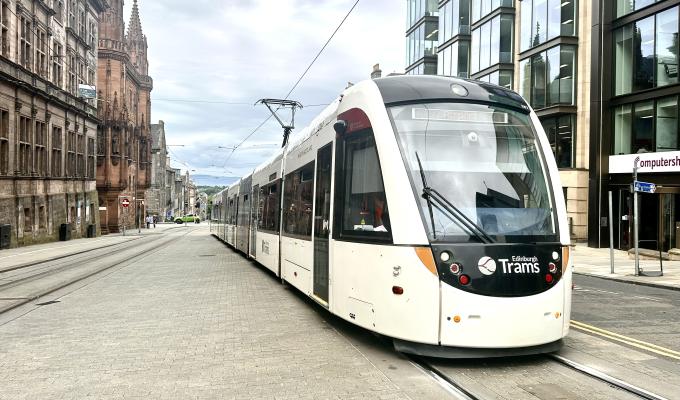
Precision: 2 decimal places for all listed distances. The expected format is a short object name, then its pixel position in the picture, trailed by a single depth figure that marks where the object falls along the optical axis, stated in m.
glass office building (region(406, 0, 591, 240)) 29.52
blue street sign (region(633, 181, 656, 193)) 15.24
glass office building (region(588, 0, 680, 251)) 23.42
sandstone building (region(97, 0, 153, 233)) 53.84
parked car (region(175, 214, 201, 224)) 103.31
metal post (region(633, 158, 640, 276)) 15.06
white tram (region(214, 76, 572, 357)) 5.78
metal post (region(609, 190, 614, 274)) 16.67
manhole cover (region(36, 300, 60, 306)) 10.48
